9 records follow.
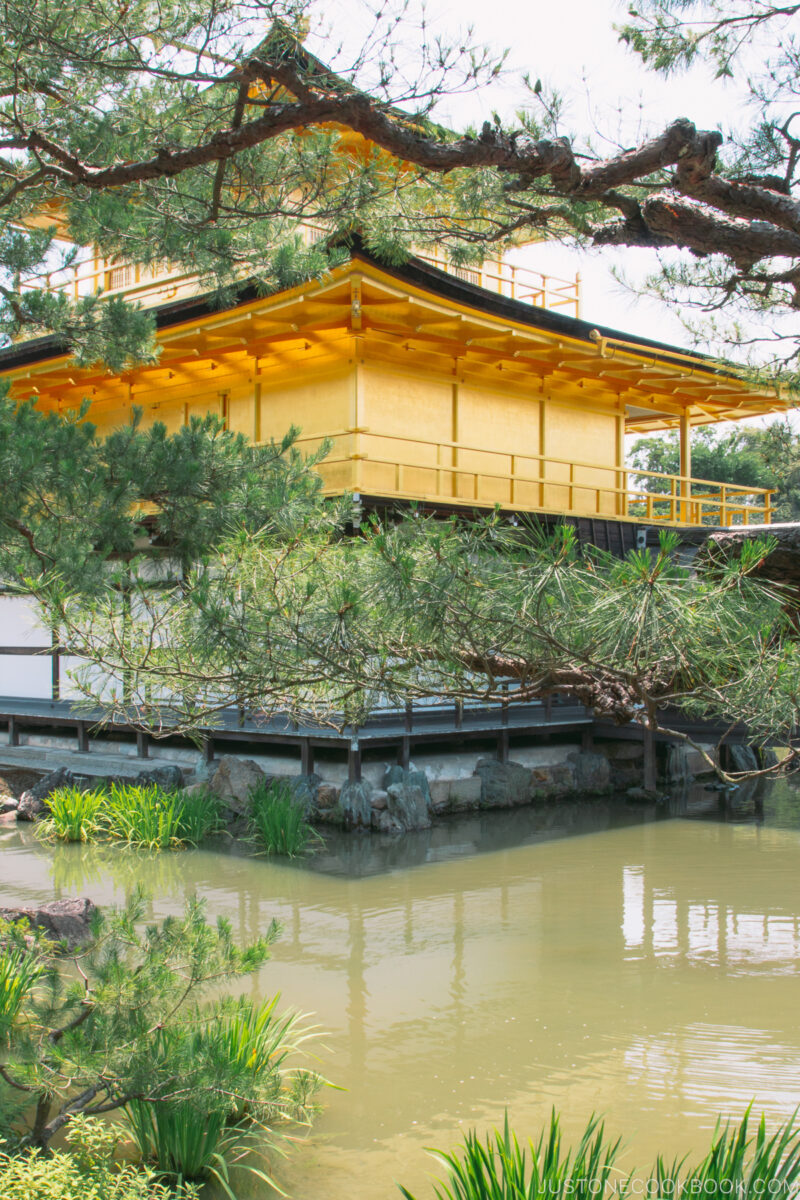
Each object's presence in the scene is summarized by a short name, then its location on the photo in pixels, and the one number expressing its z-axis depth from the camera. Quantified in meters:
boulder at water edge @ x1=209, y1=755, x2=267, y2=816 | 11.10
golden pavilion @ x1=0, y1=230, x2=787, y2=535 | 12.11
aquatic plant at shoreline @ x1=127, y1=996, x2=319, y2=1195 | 3.66
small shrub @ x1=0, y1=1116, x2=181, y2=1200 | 3.15
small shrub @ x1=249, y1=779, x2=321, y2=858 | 9.70
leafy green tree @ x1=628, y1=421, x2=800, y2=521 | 30.80
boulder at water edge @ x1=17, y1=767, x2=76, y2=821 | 11.55
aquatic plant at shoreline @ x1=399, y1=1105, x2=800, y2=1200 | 2.85
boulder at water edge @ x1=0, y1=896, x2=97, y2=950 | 6.55
